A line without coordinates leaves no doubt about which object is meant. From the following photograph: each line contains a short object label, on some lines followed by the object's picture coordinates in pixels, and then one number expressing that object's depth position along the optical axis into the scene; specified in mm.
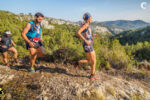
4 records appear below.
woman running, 2504
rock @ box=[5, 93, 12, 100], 2022
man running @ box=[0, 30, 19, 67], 3771
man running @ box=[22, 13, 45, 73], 2592
